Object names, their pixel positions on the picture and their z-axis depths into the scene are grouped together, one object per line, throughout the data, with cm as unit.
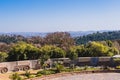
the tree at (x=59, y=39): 4386
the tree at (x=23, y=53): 2205
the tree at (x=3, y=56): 2223
